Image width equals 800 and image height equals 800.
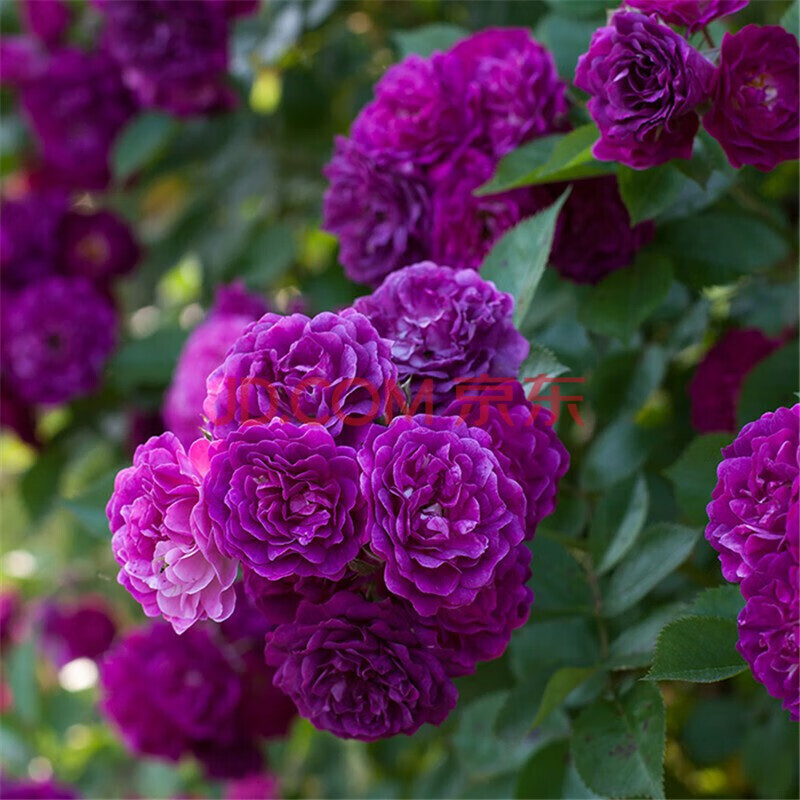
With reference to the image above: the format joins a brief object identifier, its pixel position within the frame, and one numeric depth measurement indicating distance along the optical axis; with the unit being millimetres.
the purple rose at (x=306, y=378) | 473
